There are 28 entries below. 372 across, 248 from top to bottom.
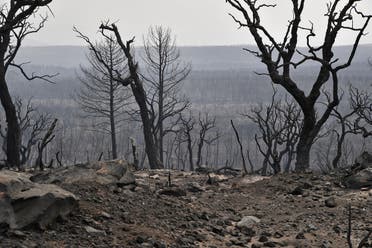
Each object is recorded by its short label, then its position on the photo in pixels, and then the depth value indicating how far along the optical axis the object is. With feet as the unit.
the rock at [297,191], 56.99
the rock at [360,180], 57.29
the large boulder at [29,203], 32.35
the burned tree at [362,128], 107.18
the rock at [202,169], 84.43
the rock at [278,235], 42.55
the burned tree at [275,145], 98.35
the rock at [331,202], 51.18
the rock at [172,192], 52.29
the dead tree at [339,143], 103.20
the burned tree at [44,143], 69.15
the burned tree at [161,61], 184.57
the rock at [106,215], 38.21
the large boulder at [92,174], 46.39
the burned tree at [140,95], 104.38
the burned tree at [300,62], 76.42
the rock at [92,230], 34.52
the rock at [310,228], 44.39
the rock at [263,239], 40.35
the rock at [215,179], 64.96
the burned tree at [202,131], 170.20
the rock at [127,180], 49.22
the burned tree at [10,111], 80.66
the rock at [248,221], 44.88
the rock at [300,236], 41.99
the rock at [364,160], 63.96
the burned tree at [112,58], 202.11
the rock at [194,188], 59.61
